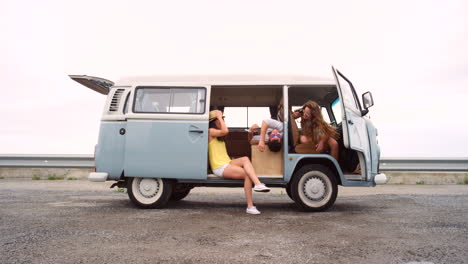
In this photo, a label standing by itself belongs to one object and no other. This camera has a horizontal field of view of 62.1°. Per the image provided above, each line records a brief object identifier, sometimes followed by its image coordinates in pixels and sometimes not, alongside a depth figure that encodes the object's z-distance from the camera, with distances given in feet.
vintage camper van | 19.51
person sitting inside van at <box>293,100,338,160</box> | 19.88
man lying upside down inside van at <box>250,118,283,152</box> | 19.69
